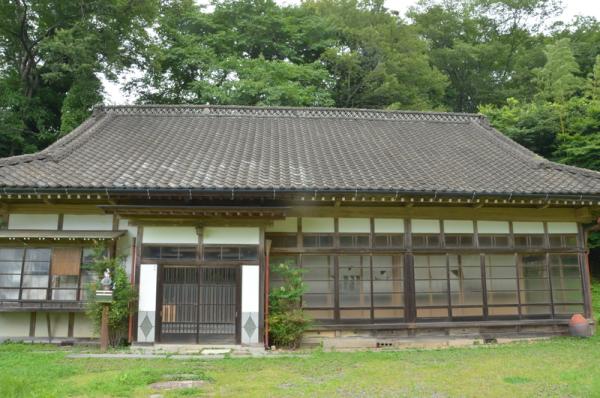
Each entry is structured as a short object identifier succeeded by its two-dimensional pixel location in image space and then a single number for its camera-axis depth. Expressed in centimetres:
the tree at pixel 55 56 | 1772
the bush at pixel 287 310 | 937
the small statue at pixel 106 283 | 870
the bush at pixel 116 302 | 902
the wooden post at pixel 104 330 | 886
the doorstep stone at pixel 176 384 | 610
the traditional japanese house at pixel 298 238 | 942
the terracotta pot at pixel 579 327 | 1038
